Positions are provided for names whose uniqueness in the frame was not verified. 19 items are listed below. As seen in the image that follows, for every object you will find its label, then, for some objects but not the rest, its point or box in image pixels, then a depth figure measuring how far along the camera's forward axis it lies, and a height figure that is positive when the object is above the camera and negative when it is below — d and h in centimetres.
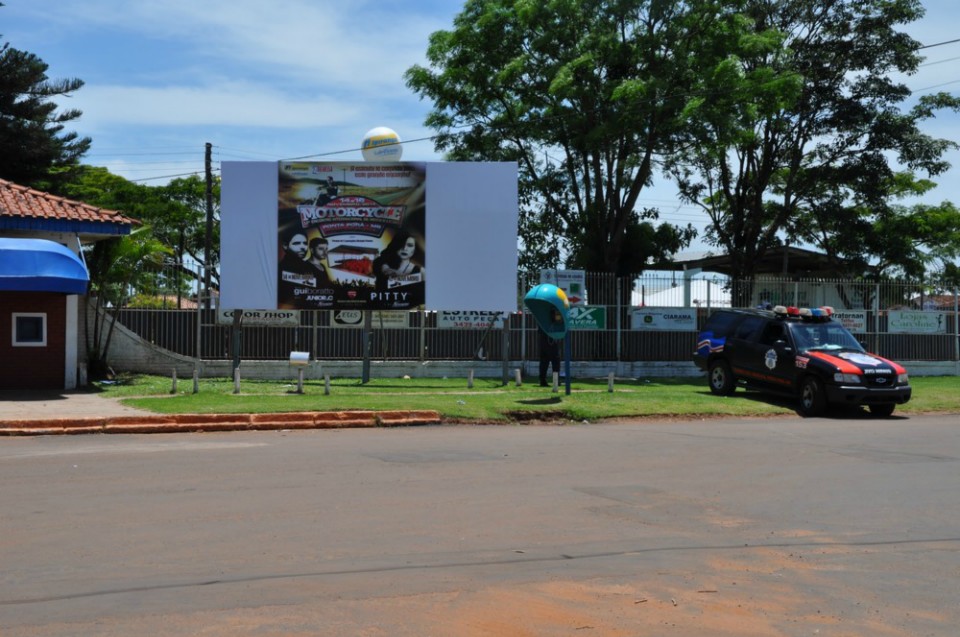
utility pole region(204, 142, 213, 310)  3459 +520
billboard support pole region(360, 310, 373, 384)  2244 -17
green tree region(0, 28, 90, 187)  3384 +774
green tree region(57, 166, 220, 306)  4500 +625
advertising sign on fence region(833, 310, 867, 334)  2909 +57
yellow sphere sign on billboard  2255 +442
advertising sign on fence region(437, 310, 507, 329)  2511 +42
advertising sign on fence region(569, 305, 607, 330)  2606 +53
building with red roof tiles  1900 +52
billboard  2161 +229
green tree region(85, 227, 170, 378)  2138 +140
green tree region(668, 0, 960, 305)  3422 +731
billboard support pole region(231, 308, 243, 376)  2190 +7
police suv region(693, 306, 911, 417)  1820 -47
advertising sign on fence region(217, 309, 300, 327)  2389 +45
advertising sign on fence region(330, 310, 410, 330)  2470 +43
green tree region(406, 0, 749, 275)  2758 +724
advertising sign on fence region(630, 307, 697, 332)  2689 +50
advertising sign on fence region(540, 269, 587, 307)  2516 +146
